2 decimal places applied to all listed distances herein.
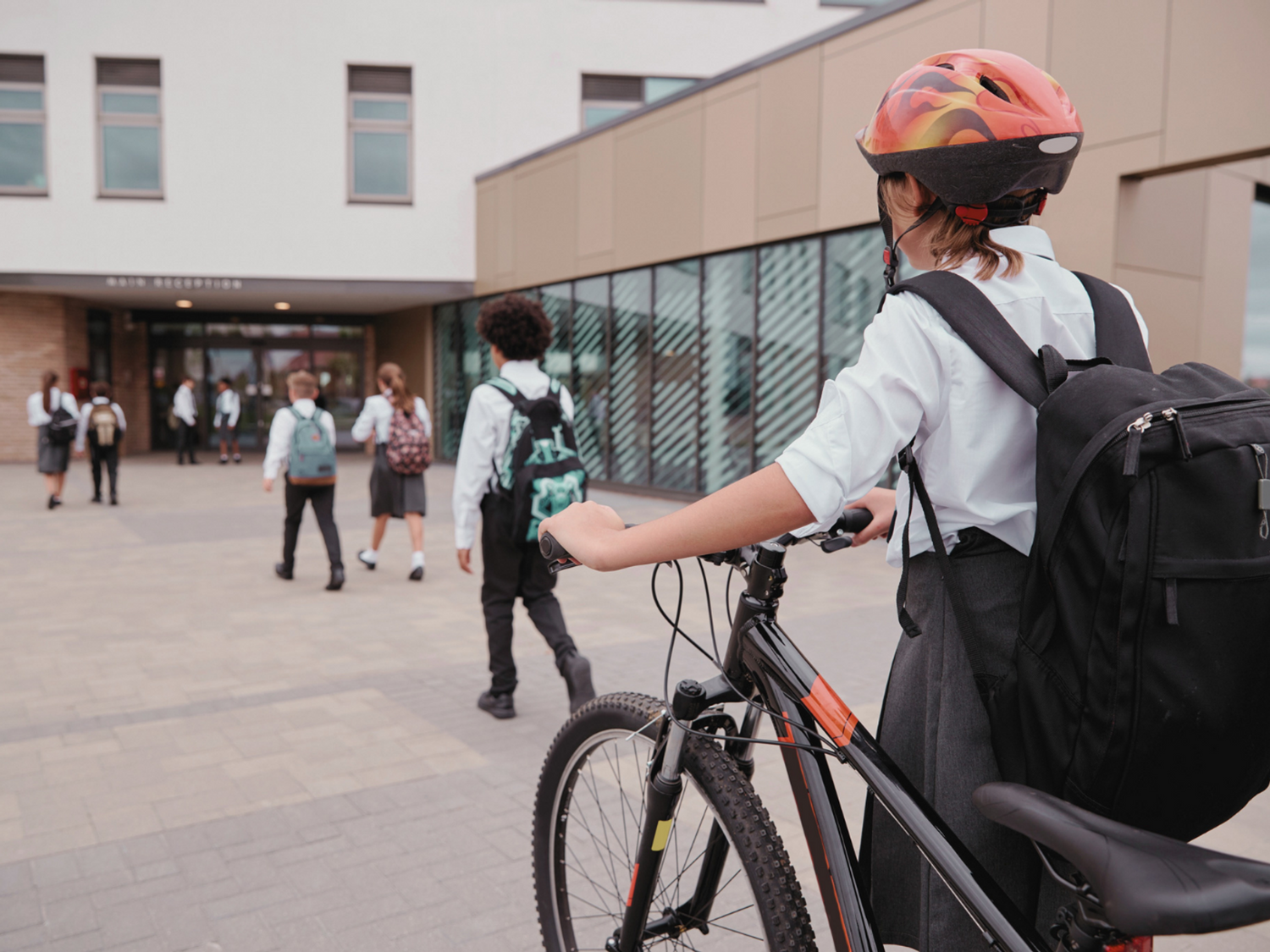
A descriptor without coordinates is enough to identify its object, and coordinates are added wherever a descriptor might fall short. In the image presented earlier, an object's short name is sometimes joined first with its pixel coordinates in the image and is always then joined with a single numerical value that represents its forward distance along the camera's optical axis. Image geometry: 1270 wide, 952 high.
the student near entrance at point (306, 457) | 7.44
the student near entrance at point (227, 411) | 20.83
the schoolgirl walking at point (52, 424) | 12.27
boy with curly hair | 4.51
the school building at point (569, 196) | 8.11
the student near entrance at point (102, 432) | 12.79
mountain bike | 1.05
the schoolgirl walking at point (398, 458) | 8.06
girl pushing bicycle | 1.29
